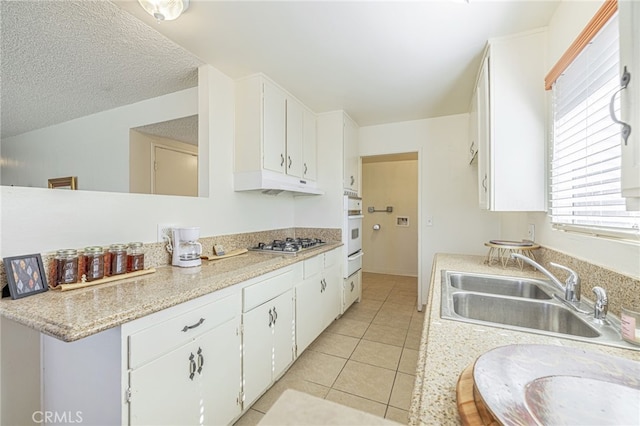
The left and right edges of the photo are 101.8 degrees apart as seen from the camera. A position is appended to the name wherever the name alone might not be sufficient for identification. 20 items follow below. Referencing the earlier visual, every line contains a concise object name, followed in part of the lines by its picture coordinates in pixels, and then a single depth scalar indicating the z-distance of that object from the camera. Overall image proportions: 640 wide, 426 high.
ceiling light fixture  1.31
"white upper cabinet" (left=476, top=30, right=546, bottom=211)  1.55
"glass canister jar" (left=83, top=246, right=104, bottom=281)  1.23
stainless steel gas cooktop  2.18
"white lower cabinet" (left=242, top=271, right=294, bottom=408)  1.50
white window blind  0.97
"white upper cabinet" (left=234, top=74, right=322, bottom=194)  2.13
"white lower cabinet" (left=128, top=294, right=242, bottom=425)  0.97
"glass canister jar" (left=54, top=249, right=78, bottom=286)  1.16
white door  2.95
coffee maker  1.63
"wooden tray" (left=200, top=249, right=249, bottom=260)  1.83
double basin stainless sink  0.89
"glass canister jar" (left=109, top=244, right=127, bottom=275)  1.32
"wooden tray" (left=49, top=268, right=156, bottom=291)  1.12
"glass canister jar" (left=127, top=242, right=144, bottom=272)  1.41
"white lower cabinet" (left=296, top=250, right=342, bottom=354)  2.06
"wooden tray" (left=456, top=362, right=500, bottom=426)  0.46
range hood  2.12
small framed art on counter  1.02
